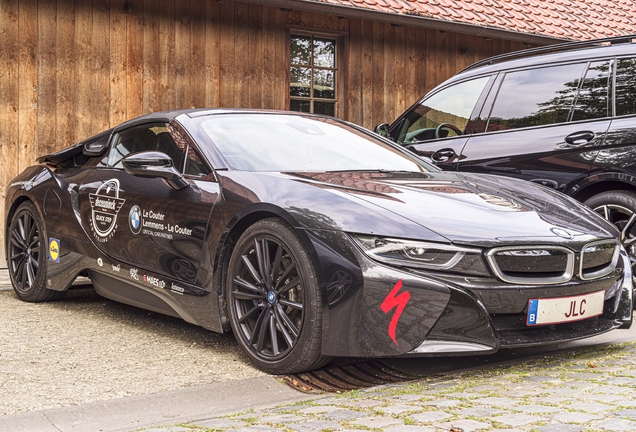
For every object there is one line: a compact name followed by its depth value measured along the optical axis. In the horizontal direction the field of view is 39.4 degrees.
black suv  5.93
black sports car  3.92
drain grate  4.12
